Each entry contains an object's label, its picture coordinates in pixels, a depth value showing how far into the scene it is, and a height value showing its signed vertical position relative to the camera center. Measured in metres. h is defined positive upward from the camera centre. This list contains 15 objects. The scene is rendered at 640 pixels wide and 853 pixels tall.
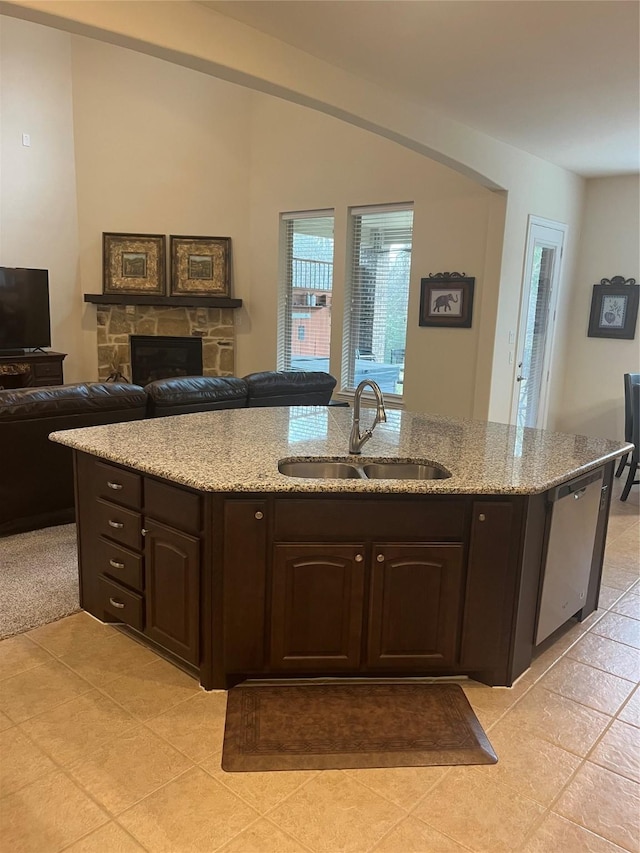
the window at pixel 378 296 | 6.30 +0.16
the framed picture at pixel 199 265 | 7.50 +0.45
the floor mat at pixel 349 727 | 2.20 -1.48
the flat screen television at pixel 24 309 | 6.78 -0.12
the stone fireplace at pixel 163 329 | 7.46 -0.30
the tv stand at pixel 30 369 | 6.62 -0.72
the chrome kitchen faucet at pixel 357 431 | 2.74 -0.50
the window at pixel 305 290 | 6.93 +0.21
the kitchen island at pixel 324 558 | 2.38 -0.94
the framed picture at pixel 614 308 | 6.15 +0.13
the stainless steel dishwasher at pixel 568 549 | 2.69 -0.98
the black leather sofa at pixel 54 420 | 3.75 -0.71
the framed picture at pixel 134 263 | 7.39 +0.43
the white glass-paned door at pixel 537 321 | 5.88 -0.02
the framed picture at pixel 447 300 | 5.73 +0.14
